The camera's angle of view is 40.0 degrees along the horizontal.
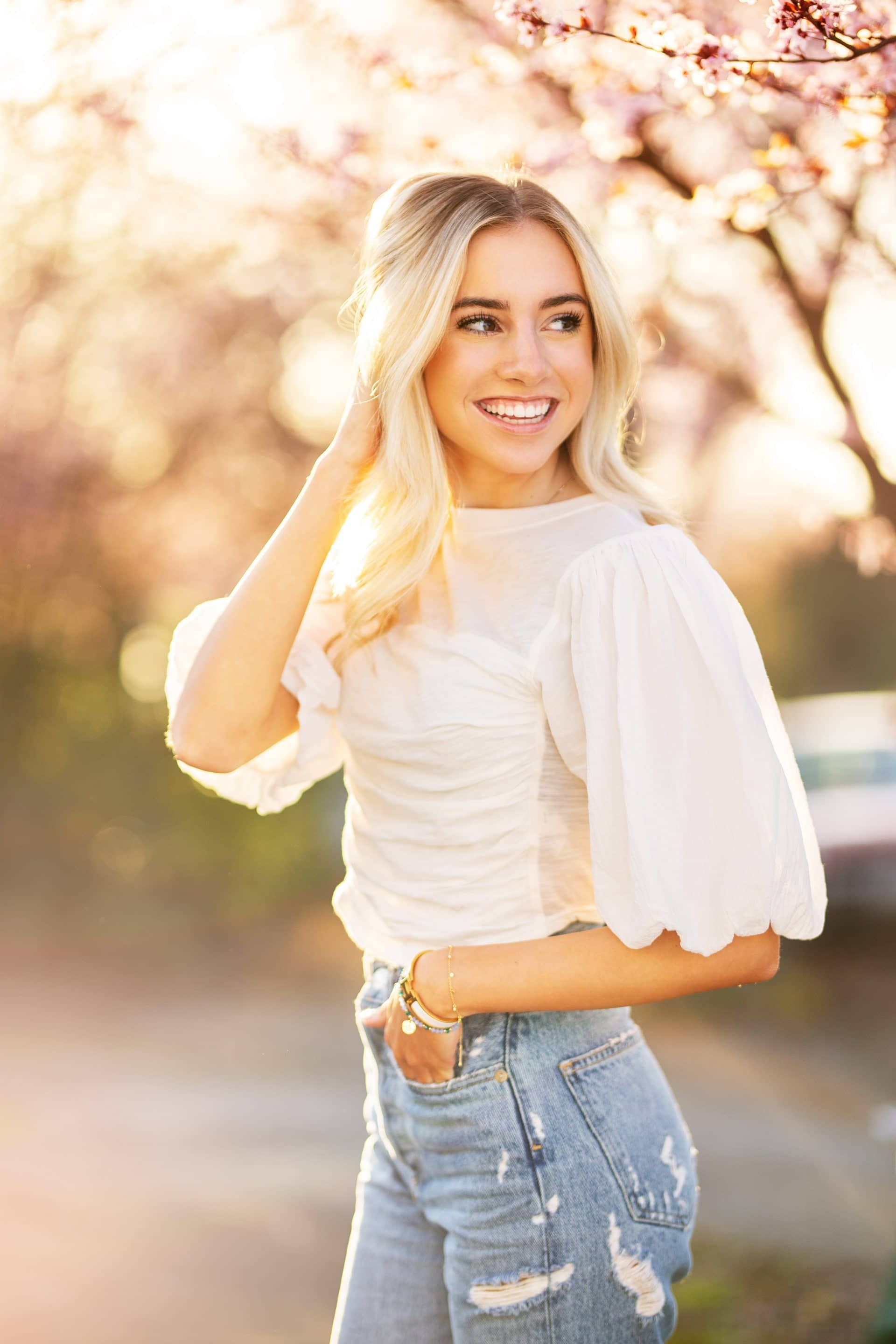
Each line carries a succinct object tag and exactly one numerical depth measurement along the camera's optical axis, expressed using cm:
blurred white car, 764
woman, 147
